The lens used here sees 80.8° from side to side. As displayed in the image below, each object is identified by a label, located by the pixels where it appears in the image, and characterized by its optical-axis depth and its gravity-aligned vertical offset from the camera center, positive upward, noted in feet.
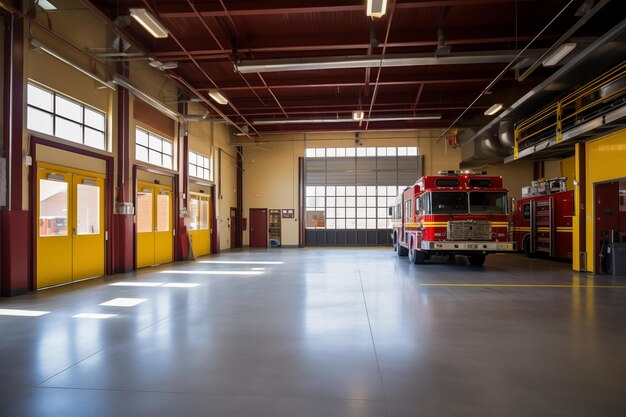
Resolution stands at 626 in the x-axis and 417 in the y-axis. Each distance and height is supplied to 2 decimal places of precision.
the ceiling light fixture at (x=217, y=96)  43.23 +14.45
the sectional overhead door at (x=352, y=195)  77.66 +4.41
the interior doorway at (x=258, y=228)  79.92 -2.47
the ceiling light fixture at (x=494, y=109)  46.60 +13.69
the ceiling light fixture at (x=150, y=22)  25.63 +14.25
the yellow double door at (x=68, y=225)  29.50 -0.63
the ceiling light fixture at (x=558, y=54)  27.08 +12.52
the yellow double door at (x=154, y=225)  42.42 -0.89
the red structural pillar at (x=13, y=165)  25.76 +3.82
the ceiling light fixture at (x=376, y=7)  23.70 +13.73
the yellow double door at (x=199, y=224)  56.59 -1.07
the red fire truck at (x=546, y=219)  48.37 -0.65
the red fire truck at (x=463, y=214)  37.83 +0.11
